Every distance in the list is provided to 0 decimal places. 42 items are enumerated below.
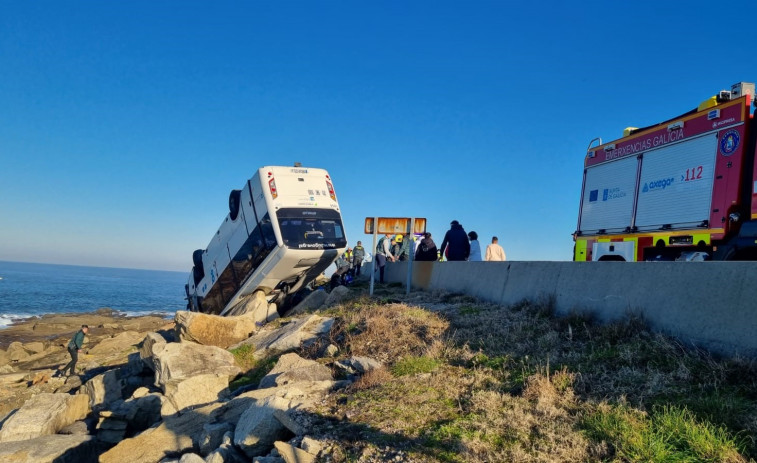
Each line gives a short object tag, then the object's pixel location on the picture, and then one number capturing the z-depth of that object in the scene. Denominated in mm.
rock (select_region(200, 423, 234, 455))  5355
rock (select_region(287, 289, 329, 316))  13898
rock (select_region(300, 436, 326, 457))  4121
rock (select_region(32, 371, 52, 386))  13395
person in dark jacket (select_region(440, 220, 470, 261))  13609
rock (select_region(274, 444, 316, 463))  4059
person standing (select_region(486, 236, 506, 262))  13375
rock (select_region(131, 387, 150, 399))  8424
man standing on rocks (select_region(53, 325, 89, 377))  13816
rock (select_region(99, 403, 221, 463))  5633
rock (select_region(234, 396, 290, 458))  4785
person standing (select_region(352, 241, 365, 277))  21419
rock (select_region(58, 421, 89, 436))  7907
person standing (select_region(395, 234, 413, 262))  18250
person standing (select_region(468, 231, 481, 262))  14125
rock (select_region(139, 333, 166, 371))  9656
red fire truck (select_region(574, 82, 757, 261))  8398
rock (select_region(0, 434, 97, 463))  6215
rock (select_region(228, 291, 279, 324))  14138
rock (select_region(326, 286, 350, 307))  13031
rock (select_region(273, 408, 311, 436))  4582
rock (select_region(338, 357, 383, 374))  6219
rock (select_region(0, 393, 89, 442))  7742
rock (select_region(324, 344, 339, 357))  7762
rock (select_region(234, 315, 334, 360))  9273
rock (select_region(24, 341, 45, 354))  19878
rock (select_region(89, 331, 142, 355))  17188
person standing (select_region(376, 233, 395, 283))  17797
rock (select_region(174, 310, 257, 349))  11102
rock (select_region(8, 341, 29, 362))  18438
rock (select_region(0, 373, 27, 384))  14125
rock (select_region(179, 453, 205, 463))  4902
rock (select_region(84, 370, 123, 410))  9242
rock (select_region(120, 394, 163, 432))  7770
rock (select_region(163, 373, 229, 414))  7160
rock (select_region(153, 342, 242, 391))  8363
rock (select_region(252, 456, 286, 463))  4302
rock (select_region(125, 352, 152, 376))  10767
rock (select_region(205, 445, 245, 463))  4848
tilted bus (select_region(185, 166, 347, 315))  14211
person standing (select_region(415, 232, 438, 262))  15078
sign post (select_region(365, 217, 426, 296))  12711
